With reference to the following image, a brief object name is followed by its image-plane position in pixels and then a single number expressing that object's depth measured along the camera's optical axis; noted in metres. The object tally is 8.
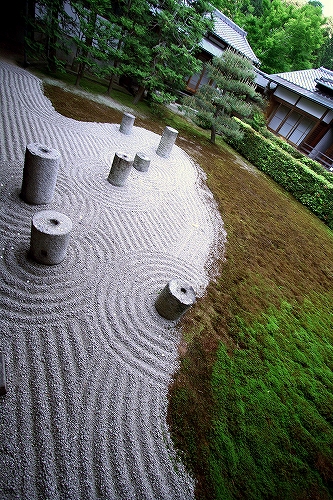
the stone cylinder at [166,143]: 9.22
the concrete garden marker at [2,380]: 2.60
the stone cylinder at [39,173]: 4.55
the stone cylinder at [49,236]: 3.75
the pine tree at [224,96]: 11.95
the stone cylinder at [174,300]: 4.05
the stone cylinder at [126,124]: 9.62
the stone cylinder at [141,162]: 7.90
